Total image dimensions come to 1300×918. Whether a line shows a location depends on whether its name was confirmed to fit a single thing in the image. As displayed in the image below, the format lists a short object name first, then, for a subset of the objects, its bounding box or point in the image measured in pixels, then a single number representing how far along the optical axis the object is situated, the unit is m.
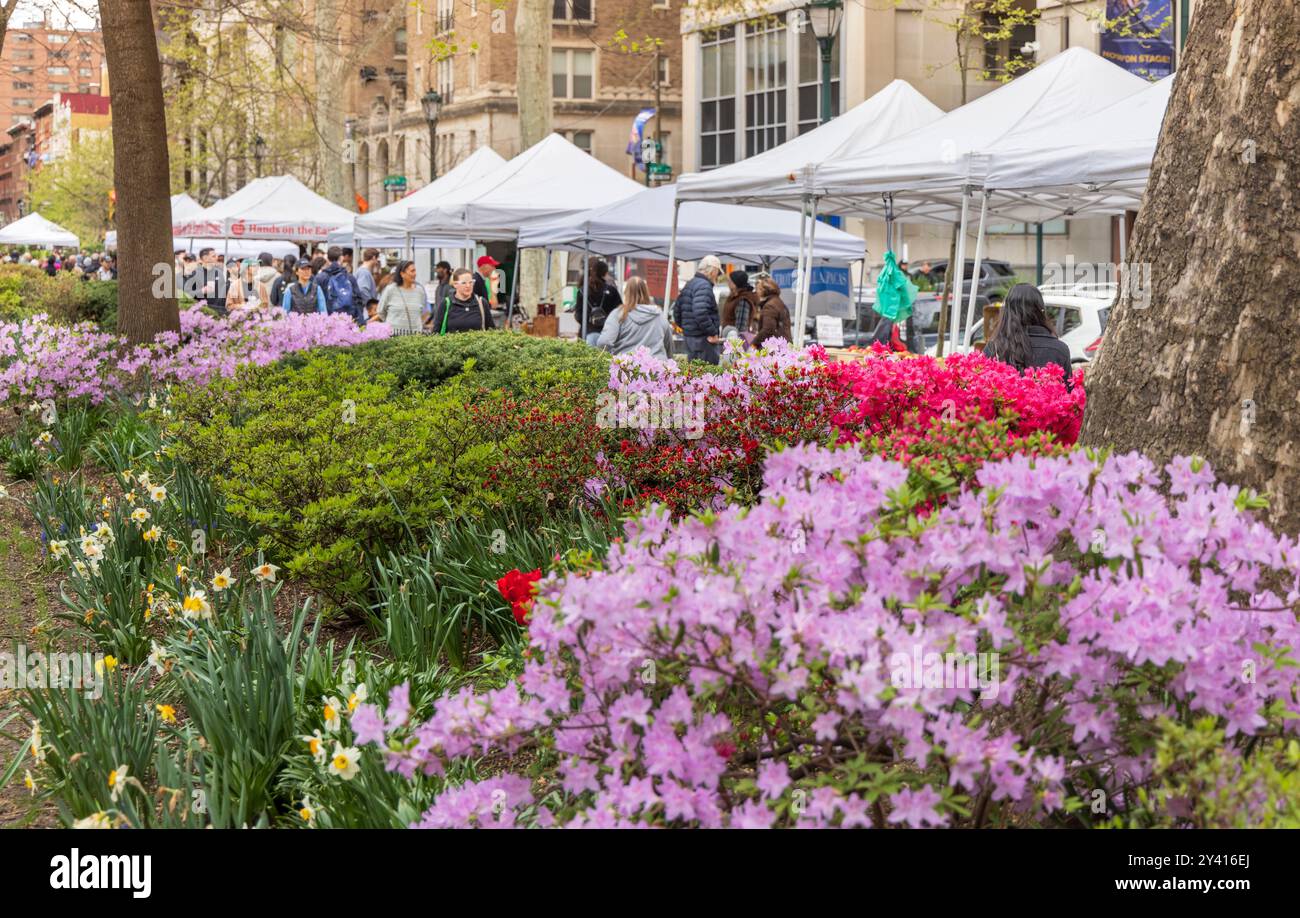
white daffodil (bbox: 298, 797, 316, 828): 3.87
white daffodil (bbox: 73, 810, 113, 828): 3.27
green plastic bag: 17.84
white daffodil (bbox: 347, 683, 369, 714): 3.88
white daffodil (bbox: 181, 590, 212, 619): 5.05
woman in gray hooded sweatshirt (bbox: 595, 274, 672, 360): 13.43
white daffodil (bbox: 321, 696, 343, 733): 3.99
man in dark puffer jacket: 16.92
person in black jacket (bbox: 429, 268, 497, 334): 16.05
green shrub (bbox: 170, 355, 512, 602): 6.69
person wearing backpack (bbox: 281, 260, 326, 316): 20.31
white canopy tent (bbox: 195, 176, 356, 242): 29.12
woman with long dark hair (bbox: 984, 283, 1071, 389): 9.13
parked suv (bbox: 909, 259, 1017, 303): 27.30
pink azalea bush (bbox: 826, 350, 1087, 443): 6.79
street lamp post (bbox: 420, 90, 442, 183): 36.93
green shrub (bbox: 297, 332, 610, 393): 8.93
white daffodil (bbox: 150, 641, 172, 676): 5.18
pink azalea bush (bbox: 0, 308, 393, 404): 11.98
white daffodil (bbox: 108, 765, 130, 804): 3.59
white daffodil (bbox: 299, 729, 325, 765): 3.93
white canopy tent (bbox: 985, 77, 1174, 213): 11.38
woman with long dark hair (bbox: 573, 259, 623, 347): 20.94
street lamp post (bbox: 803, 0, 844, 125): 17.98
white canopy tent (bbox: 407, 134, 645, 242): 20.22
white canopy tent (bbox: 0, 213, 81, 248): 56.84
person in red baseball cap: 24.66
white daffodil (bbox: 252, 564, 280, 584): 5.79
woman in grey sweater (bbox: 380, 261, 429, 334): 17.59
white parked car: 14.62
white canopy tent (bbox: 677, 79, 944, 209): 15.04
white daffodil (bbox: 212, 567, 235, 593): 5.80
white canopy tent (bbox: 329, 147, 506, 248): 23.27
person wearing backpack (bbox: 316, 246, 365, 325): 19.95
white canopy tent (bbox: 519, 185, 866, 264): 18.55
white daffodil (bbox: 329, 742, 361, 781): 3.72
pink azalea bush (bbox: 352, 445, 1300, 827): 2.76
